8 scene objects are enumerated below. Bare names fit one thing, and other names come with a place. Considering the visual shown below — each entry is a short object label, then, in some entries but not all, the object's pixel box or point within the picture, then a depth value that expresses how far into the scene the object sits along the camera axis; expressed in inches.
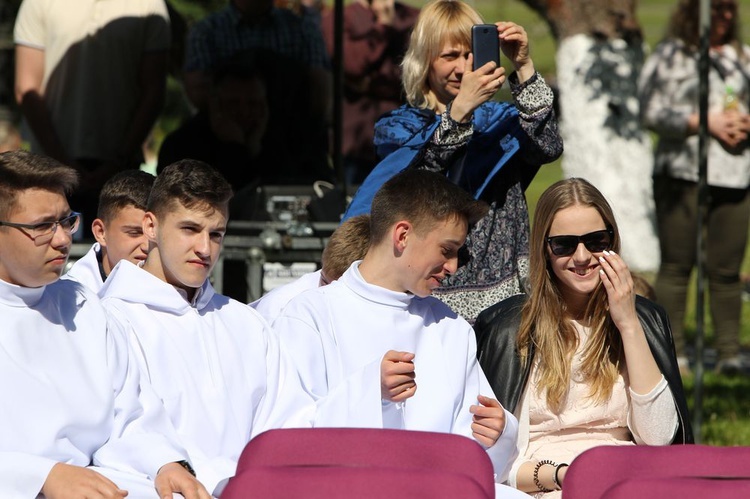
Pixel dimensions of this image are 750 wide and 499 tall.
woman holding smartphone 405.4
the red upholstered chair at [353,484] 268.2
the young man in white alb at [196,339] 337.4
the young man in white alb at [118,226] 405.4
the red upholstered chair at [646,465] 280.7
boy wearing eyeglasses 305.3
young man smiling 344.5
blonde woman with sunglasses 353.1
